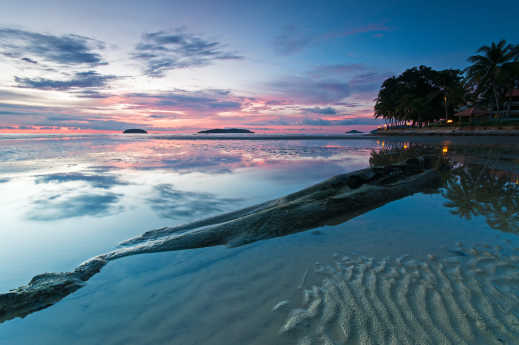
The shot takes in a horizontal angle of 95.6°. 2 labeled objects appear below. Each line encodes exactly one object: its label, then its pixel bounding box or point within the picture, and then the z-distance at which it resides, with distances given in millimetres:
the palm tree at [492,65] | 36969
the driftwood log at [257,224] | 2285
